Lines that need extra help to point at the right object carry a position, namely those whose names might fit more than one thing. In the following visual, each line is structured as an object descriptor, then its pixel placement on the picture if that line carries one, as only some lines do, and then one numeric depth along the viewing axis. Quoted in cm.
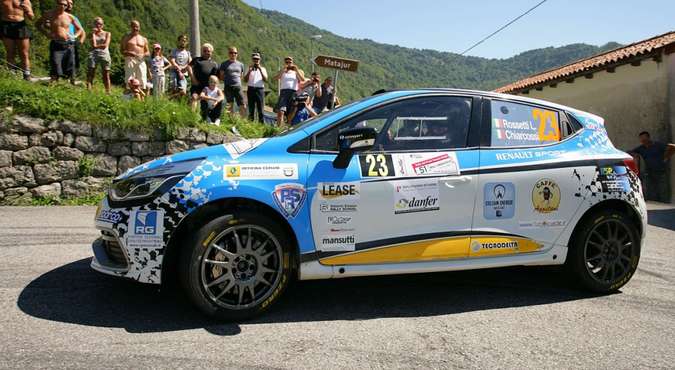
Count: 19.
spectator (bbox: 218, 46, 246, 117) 1114
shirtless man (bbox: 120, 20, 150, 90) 1083
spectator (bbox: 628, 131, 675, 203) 1345
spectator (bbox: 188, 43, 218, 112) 1062
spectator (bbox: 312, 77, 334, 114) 1234
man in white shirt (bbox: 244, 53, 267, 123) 1152
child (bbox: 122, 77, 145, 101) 1041
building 1439
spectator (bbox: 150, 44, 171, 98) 1129
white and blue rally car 352
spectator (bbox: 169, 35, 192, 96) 1133
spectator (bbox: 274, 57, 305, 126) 1195
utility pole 1138
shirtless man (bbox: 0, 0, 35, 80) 902
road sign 1157
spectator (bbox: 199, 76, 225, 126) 1027
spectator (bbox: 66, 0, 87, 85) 970
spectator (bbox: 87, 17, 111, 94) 1013
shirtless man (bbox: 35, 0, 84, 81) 945
